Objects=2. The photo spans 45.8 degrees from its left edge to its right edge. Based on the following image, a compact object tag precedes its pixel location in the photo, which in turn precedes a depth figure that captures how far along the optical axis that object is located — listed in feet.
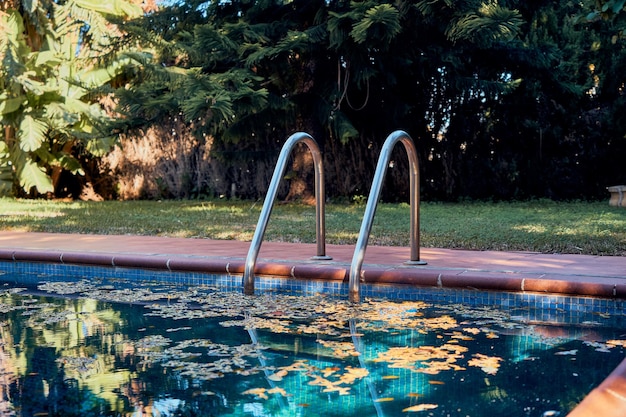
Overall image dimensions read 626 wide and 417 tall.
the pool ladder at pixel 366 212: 15.02
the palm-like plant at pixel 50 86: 47.60
